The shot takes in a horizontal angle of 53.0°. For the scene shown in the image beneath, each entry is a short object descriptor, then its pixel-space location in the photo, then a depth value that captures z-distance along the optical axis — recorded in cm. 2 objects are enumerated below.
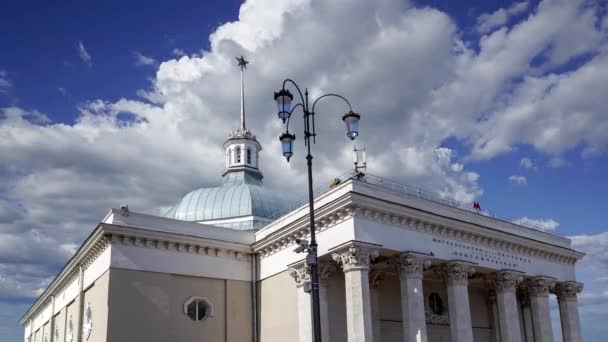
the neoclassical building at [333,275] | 2369
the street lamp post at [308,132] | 1500
